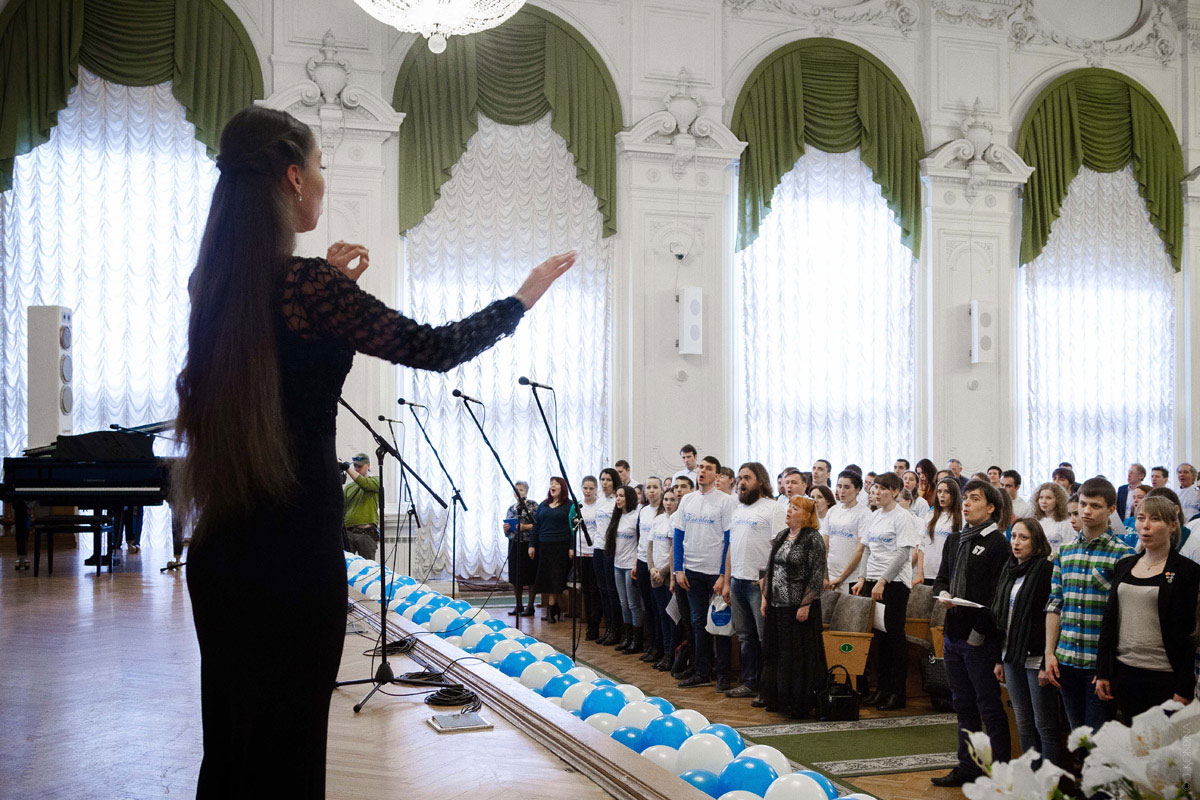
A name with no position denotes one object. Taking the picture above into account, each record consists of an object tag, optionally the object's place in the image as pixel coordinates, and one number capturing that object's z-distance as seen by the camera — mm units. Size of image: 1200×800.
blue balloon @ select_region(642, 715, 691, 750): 3501
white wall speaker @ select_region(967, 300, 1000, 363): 13258
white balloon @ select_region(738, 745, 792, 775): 3271
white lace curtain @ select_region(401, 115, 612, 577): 11898
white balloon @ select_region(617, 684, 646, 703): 4262
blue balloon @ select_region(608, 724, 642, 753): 3535
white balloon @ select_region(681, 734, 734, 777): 3275
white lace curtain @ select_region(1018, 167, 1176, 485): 13891
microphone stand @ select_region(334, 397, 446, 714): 3854
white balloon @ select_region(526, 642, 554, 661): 4995
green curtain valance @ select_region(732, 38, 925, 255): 12750
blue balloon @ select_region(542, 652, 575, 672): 4801
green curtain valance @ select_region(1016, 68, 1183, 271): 13641
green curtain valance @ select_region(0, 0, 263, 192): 10430
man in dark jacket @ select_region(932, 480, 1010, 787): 5102
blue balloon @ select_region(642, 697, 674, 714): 4099
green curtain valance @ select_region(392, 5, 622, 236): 11789
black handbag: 6742
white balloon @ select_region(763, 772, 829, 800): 2988
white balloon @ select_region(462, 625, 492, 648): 5353
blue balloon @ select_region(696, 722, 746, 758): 3580
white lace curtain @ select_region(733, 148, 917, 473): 12969
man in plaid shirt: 4504
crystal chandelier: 8930
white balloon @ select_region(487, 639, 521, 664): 4941
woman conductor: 1417
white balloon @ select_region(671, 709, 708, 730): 3879
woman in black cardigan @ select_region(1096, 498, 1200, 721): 4133
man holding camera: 9992
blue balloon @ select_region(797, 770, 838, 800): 3113
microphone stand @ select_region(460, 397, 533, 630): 9637
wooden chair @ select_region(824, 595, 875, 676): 6914
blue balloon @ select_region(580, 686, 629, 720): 3938
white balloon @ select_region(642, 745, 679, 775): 3299
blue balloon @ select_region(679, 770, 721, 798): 3107
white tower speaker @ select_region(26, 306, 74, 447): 9391
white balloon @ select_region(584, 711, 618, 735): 3695
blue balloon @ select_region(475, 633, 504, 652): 5188
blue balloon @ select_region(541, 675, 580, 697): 4402
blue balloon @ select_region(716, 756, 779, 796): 3102
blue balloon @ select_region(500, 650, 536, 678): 4764
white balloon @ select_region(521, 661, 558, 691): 4551
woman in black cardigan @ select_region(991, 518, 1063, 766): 4855
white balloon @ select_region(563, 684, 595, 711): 4156
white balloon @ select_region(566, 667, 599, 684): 4702
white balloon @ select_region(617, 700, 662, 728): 3725
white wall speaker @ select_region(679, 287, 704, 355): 12281
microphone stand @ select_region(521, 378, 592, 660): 9992
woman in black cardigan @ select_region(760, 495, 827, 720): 6766
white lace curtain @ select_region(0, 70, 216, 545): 10570
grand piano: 7535
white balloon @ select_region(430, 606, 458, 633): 5761
